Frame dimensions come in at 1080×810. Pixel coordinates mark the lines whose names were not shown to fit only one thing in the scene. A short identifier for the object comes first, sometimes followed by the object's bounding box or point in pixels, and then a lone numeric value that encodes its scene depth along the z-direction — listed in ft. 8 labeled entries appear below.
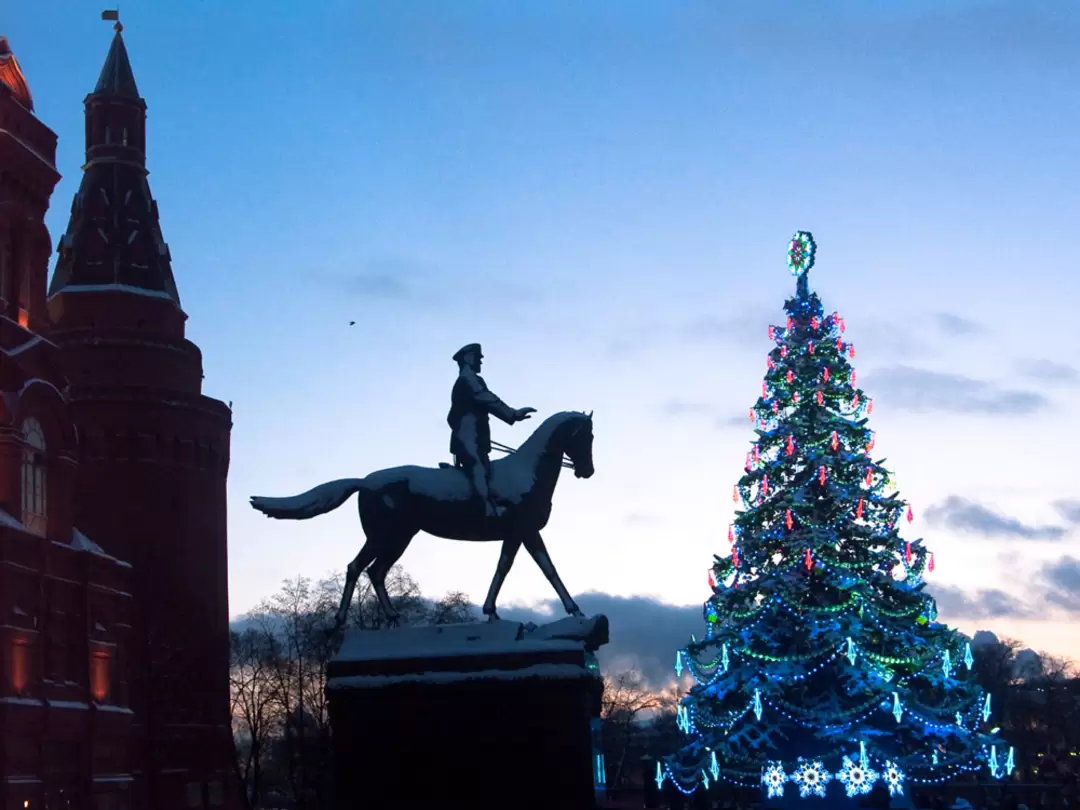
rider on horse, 56.59
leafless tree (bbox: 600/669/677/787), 322.92
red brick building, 147.33
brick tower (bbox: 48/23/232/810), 199.82
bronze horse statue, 56.08
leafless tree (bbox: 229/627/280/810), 212.68
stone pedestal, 52.29
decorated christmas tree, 123.34
